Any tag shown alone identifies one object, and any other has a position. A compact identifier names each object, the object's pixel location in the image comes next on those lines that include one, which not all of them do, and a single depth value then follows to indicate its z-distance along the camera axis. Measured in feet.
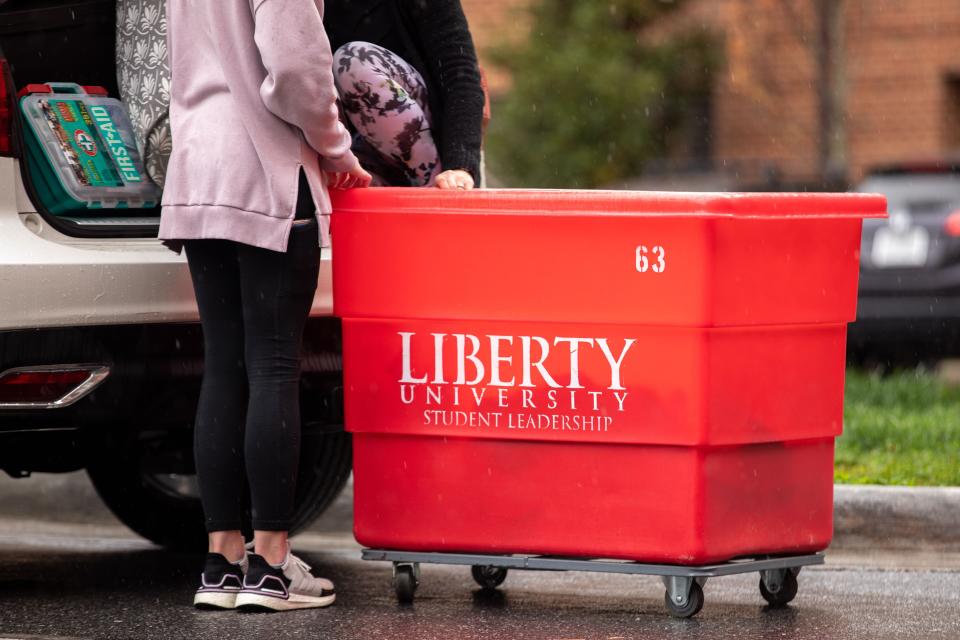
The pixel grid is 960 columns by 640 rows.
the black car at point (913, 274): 54.99
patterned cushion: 25.41
